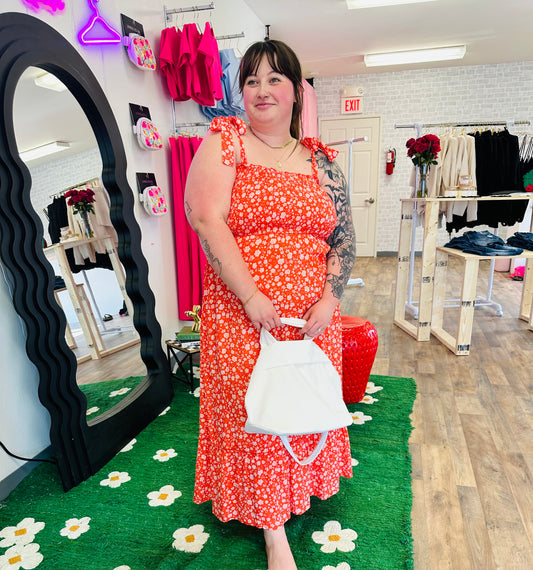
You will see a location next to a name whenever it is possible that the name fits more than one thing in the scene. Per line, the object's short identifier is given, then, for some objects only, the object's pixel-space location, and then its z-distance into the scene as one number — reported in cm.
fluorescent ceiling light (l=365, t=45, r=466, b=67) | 546
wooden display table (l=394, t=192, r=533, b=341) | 307
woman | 112
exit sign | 669
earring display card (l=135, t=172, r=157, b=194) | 228
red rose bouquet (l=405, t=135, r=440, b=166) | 325
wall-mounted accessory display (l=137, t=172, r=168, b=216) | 229
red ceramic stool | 213
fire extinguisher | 667
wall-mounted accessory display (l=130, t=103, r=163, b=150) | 220
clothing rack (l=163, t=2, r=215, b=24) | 234
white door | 674
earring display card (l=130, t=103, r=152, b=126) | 219
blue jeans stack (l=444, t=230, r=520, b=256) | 287
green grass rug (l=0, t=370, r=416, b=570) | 133
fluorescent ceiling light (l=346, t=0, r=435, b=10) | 387
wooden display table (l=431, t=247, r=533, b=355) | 282
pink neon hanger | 181
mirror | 144
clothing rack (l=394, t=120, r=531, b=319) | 344
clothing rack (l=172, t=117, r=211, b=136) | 267
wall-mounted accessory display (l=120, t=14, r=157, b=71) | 210
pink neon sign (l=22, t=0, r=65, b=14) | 154
